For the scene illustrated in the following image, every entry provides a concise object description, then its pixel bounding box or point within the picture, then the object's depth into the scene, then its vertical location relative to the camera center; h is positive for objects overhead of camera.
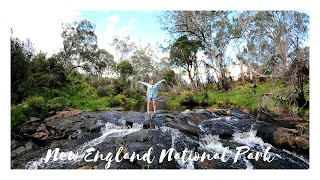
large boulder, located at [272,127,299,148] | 4.73 -0.91
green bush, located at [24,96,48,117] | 4.98 -0.37
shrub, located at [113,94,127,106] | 7.33 -0.34
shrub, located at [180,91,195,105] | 7.70 -0.30
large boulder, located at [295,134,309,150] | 4.56 -0.95
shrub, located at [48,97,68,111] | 5.43 -0.34
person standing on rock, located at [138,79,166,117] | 5.89 -0.08
